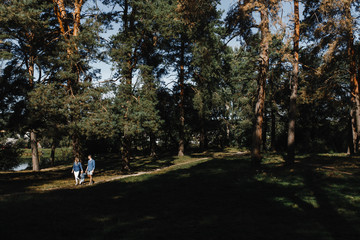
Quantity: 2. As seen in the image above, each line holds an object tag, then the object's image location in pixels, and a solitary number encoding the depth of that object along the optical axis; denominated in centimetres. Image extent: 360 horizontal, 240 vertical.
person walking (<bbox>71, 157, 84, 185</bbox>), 1544
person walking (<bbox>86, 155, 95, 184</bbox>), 1532
